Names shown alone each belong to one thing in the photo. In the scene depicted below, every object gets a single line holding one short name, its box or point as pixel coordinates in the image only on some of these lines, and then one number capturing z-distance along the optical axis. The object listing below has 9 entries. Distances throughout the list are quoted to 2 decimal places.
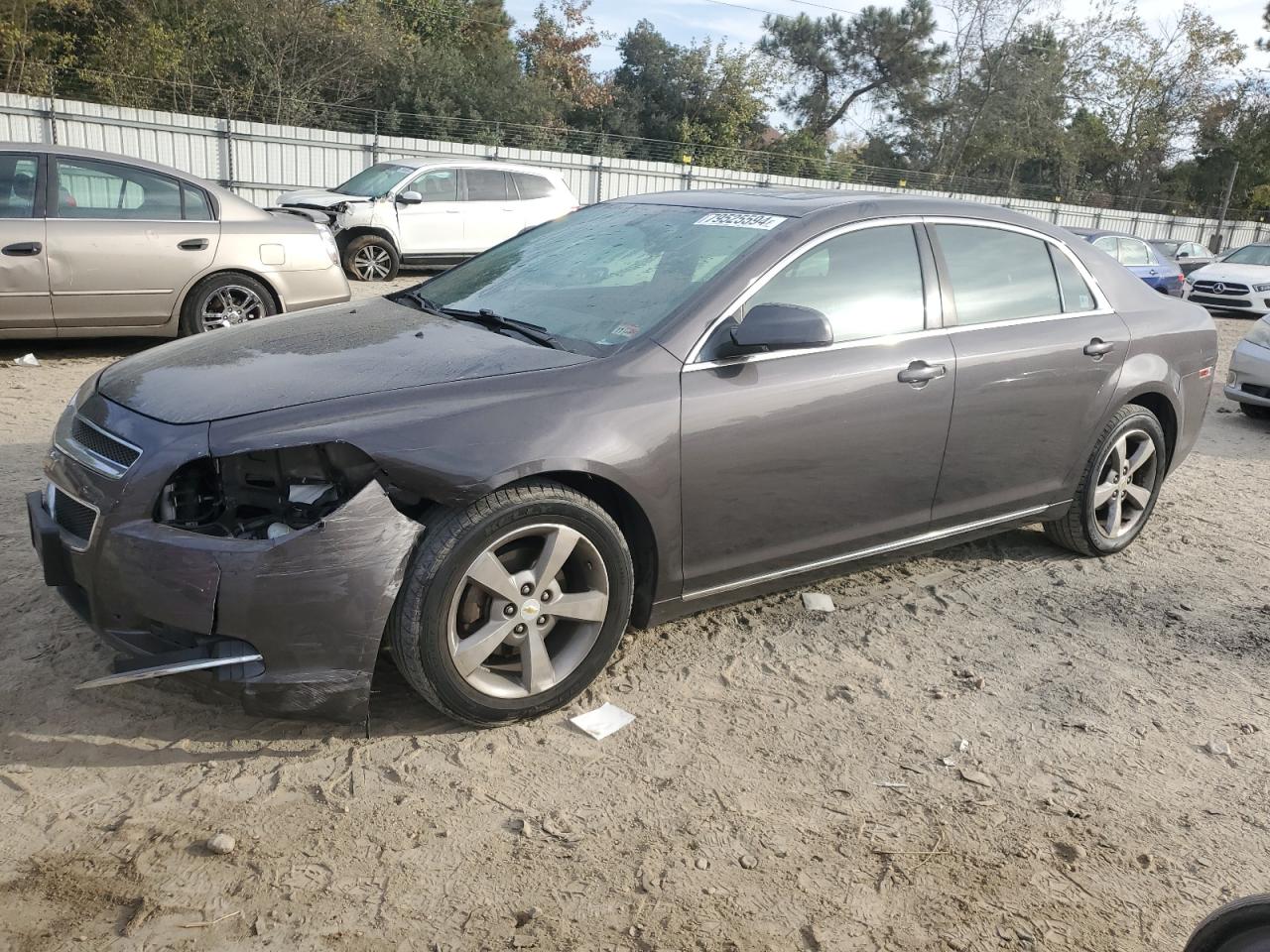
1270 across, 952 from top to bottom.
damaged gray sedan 2.90
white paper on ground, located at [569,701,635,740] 3.32
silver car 8.83
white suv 13.95
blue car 16.14
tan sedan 7.11
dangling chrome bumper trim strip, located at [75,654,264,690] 2.81
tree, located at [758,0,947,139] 48.06
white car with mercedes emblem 18.20
